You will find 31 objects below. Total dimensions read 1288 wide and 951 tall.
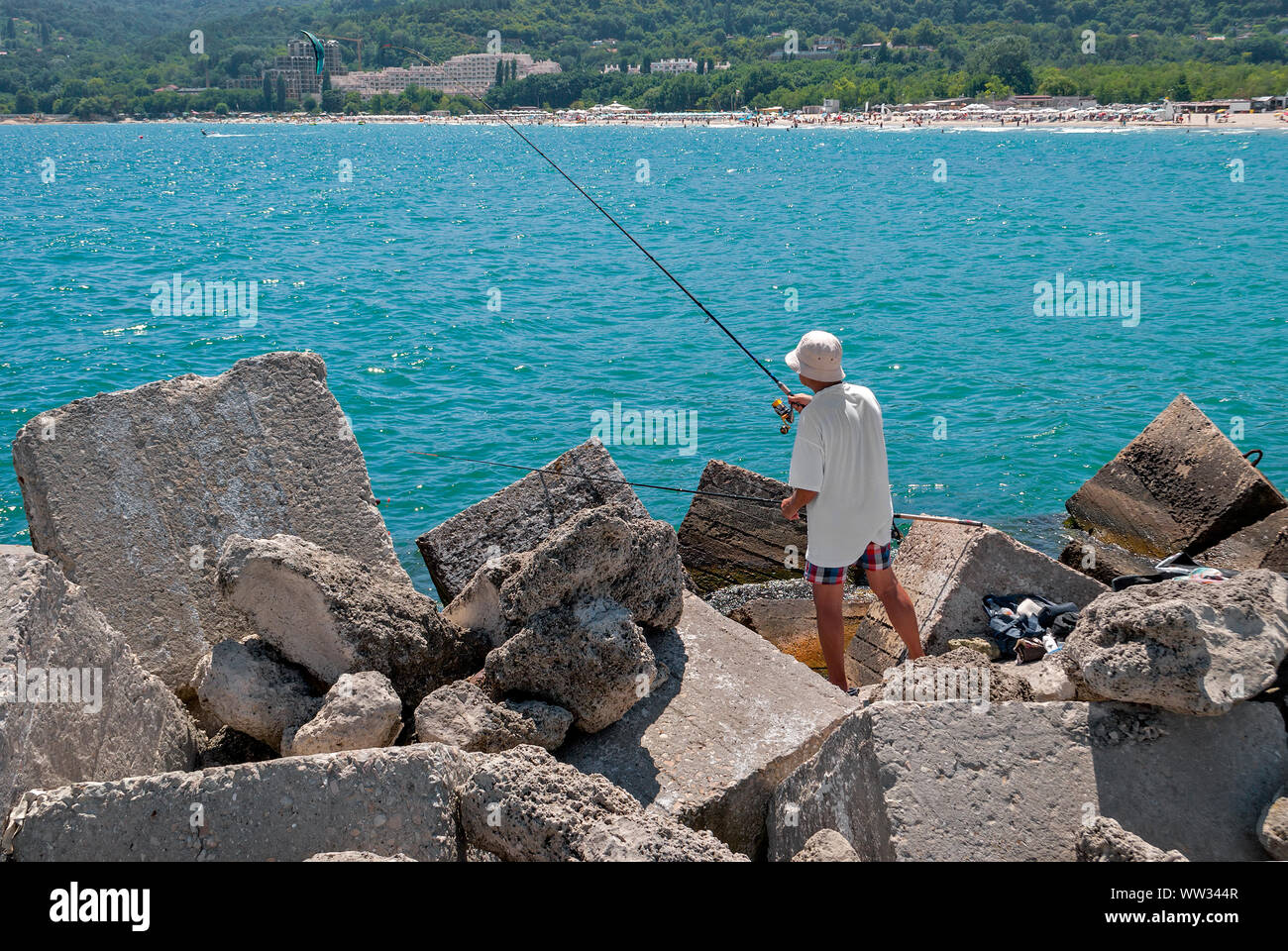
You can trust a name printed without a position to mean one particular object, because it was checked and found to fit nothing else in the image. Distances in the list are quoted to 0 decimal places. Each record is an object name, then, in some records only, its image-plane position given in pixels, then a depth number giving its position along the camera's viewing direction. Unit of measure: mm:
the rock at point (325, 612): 4098
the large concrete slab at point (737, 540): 7602
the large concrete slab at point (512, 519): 5367
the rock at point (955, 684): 3932
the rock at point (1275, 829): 2988
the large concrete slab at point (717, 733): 3875
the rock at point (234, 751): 4191
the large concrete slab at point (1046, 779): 3166
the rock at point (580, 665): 4066
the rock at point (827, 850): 3141
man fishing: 4852
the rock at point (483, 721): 3824
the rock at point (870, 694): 4402
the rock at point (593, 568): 4227
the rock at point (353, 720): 3676
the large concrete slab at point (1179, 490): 7598
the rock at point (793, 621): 6457
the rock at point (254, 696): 3967
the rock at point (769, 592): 7262
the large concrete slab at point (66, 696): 3318
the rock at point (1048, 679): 3703
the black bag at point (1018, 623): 5270
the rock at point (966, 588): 5547
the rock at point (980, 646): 5227
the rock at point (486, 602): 4531
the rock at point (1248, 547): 7168
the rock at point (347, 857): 2863
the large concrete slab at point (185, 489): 4598
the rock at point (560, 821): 3154
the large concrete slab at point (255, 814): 3100
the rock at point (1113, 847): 2846
